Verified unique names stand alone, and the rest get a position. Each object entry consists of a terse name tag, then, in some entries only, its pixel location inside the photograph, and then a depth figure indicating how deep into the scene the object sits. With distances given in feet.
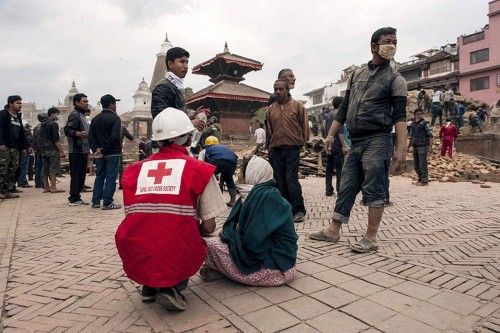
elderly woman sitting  8.18
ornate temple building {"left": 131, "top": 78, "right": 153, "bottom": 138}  161.58
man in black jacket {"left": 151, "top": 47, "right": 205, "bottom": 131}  11.85
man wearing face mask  11.04
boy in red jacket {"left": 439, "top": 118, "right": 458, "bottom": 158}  43.63
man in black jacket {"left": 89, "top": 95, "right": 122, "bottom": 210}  19.93
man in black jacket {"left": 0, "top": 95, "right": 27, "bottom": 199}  23.50
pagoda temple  78.12
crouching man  6.72
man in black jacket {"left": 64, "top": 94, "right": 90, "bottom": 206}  21.04
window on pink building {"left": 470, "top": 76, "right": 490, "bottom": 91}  112.68
